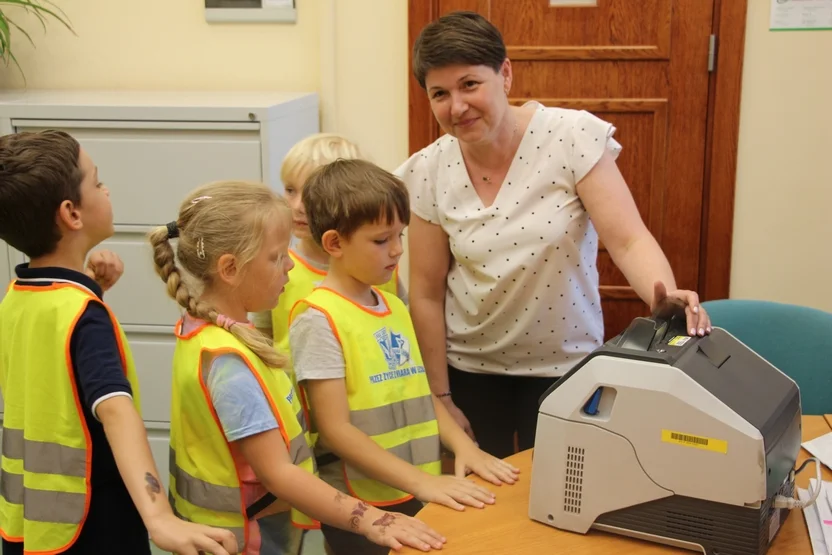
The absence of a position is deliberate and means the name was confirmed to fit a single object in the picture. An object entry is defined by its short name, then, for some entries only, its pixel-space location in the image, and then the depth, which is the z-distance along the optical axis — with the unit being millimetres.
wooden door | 2930
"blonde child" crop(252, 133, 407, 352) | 1919
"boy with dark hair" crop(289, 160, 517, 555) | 1627
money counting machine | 1260
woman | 1789
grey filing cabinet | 2609
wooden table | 1356
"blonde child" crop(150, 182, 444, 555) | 1472
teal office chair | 2209
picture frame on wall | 3072
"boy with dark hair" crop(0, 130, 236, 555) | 1491
